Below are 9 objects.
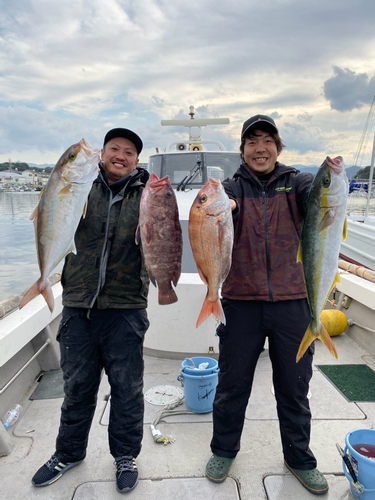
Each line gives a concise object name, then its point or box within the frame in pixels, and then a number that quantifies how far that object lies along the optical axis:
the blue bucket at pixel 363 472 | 2.15
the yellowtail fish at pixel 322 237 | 1.82
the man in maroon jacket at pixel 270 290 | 2.30
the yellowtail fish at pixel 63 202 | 1.83
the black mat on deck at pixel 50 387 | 3.80
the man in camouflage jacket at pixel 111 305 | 2.35
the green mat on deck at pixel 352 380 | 3.73
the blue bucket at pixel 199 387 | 3.34
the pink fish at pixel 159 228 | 1.75
